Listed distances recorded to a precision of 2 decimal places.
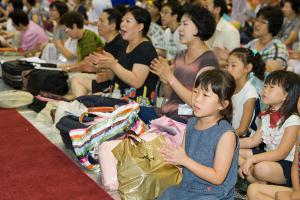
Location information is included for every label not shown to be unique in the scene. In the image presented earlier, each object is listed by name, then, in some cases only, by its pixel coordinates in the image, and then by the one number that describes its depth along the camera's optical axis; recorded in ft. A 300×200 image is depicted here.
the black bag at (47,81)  16.44
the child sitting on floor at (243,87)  10.69
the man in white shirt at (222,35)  15.11
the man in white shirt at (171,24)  19.10
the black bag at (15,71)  17.65
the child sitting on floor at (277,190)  7.63
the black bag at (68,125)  11.27
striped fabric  10.53
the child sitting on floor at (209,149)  7.23
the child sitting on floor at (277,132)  8.66
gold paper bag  8.86
